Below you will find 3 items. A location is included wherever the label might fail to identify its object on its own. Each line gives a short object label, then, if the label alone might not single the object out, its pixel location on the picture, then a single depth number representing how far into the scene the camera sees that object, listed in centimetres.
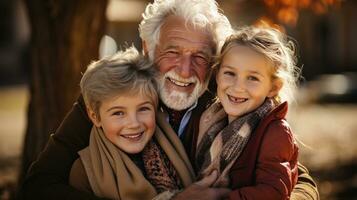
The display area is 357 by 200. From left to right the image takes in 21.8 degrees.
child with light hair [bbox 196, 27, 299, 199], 462
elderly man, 531
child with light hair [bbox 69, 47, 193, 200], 501
